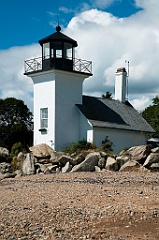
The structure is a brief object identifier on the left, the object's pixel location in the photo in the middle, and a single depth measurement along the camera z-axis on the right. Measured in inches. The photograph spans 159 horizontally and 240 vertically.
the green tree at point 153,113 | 1566.2
